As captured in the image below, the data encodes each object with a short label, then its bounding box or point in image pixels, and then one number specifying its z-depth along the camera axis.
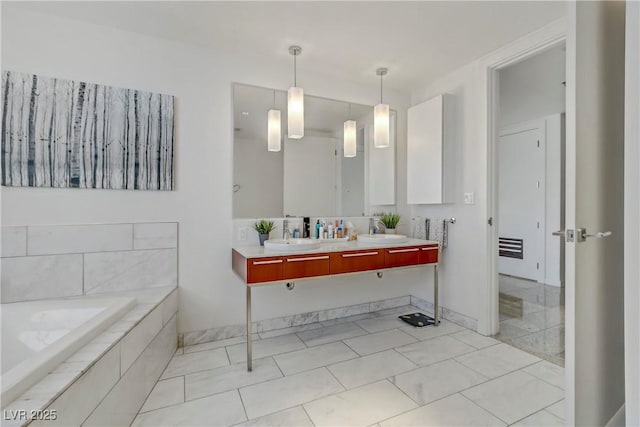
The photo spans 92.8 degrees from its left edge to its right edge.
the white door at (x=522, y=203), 4.17
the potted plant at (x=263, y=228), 2.52
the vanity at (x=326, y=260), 2.04
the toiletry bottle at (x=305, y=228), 2.75
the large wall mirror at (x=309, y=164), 2.56
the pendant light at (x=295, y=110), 2.46
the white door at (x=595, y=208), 1.19
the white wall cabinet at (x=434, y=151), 2.75
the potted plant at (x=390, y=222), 3.06
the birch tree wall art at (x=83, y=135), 1.90
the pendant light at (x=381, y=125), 2.84
